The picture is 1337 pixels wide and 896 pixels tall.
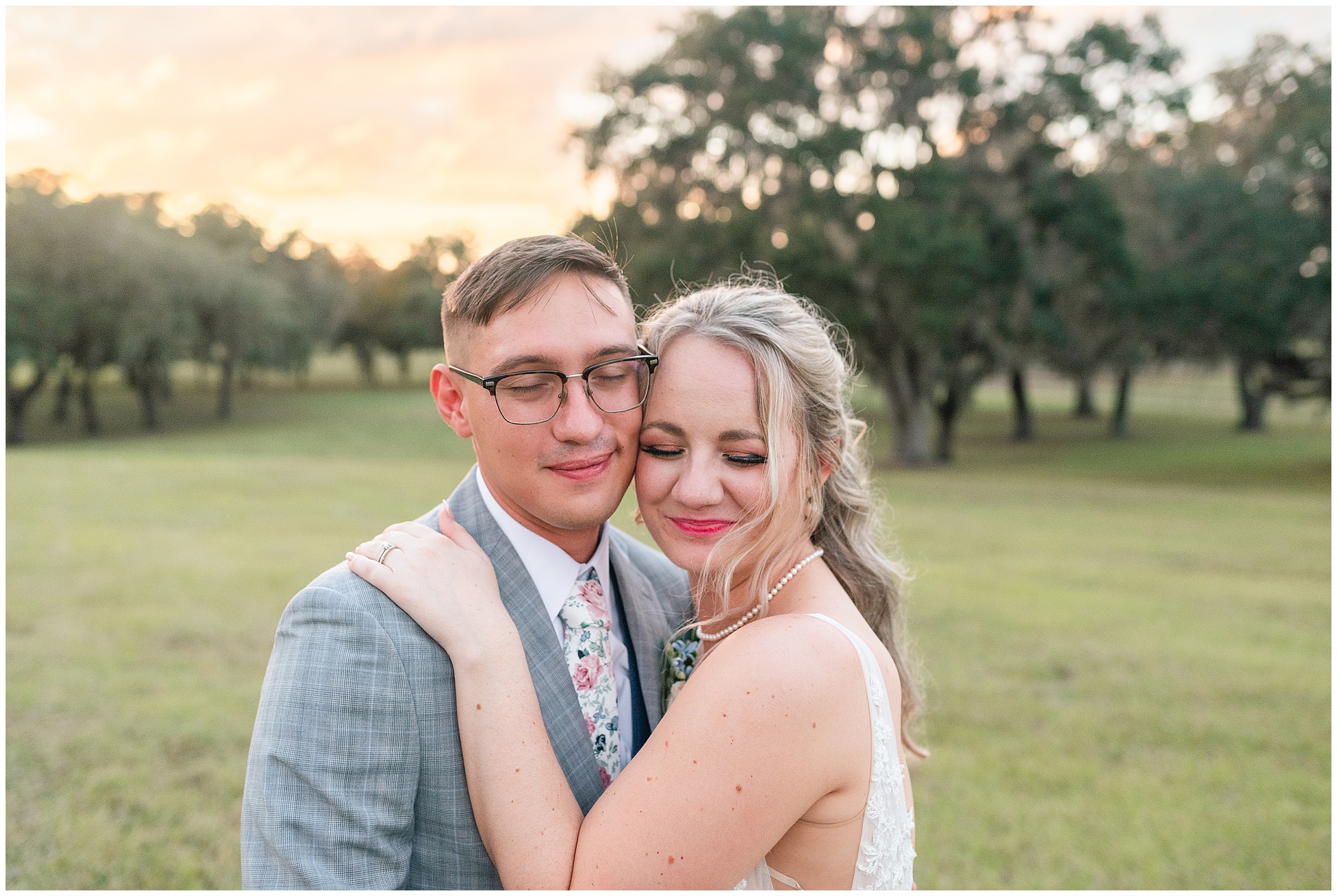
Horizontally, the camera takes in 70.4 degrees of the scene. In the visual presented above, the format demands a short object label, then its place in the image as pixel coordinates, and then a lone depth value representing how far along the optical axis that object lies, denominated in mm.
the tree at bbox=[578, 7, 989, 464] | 23969
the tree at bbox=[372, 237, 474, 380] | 63156
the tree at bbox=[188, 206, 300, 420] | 41594
